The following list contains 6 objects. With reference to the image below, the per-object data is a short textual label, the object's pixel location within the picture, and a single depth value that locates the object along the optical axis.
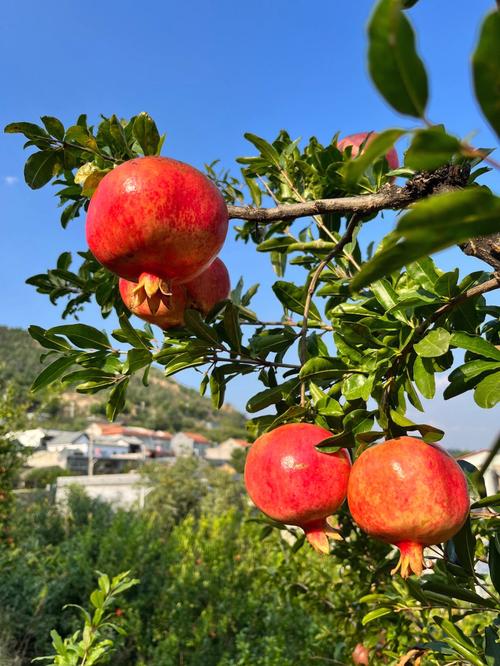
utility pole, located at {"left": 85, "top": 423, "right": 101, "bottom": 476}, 34.32
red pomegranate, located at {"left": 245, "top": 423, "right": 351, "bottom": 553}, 0.67
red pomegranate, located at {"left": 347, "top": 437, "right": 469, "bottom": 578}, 0.60
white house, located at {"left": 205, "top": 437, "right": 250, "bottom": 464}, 42.88
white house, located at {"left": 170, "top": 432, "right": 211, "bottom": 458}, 43.83
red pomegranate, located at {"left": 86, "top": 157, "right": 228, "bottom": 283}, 0.60
